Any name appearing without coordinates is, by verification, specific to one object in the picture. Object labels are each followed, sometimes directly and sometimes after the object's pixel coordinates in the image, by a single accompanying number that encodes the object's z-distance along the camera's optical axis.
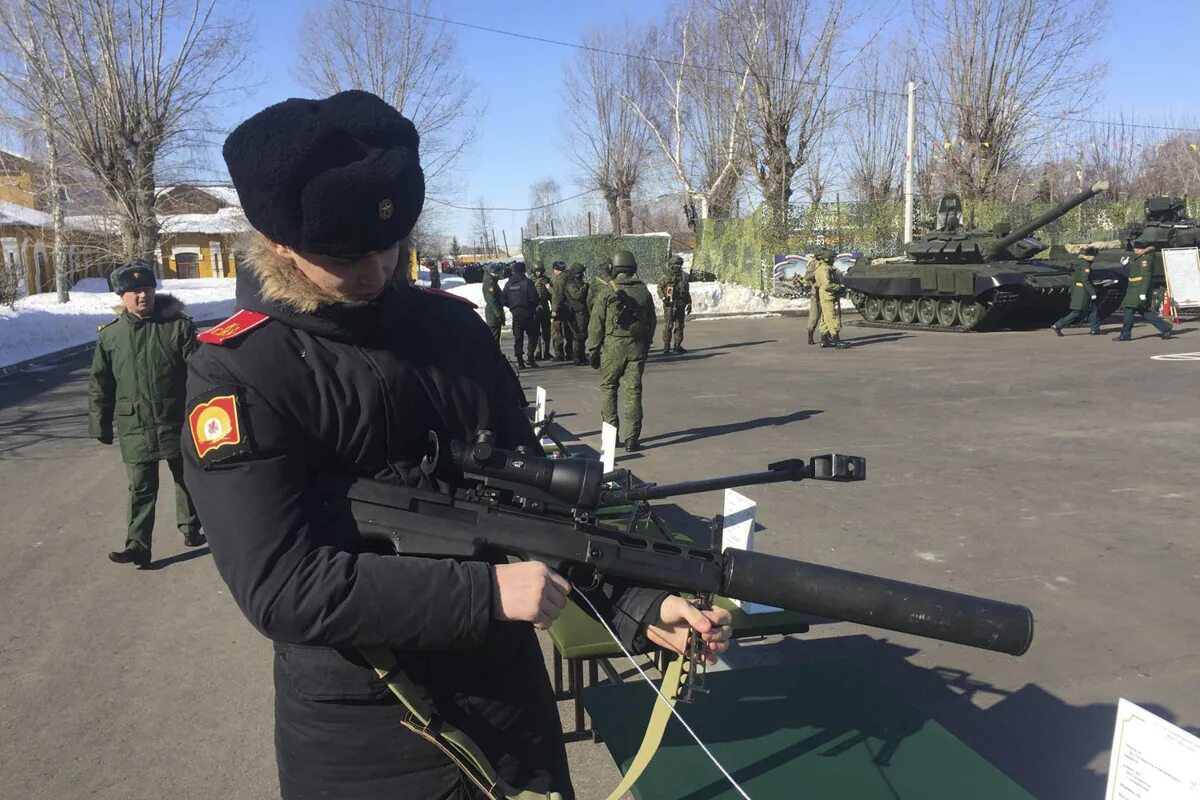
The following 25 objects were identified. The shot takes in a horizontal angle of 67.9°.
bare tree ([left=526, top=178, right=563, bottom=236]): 85.21
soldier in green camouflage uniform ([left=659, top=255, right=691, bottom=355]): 16.12
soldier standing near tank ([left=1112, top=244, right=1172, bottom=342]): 15.02
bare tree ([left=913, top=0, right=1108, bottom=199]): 30.50
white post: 24.58
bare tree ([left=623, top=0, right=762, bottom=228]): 36.06
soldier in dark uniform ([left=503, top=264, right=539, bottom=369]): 14.80
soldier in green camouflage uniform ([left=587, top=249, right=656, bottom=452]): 8.57
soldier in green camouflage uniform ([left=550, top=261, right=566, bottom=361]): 15.64
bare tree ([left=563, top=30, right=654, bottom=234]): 46.62
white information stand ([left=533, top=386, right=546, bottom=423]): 6.92
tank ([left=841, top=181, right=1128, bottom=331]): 17.38
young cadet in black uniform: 1.35
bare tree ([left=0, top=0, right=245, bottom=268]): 24.62
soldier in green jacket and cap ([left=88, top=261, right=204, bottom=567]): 5.52
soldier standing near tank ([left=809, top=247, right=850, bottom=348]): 16.08
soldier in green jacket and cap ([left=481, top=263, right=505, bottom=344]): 16.34
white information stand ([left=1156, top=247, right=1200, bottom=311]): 17.95
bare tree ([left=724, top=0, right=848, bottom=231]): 29.67
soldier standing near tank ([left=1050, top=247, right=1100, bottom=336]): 16.48
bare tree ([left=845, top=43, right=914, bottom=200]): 41.16
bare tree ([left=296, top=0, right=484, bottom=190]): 31.92
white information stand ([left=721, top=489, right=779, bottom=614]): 3.54
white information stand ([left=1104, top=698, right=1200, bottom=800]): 1.83
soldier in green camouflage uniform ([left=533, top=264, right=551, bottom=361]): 16.11
